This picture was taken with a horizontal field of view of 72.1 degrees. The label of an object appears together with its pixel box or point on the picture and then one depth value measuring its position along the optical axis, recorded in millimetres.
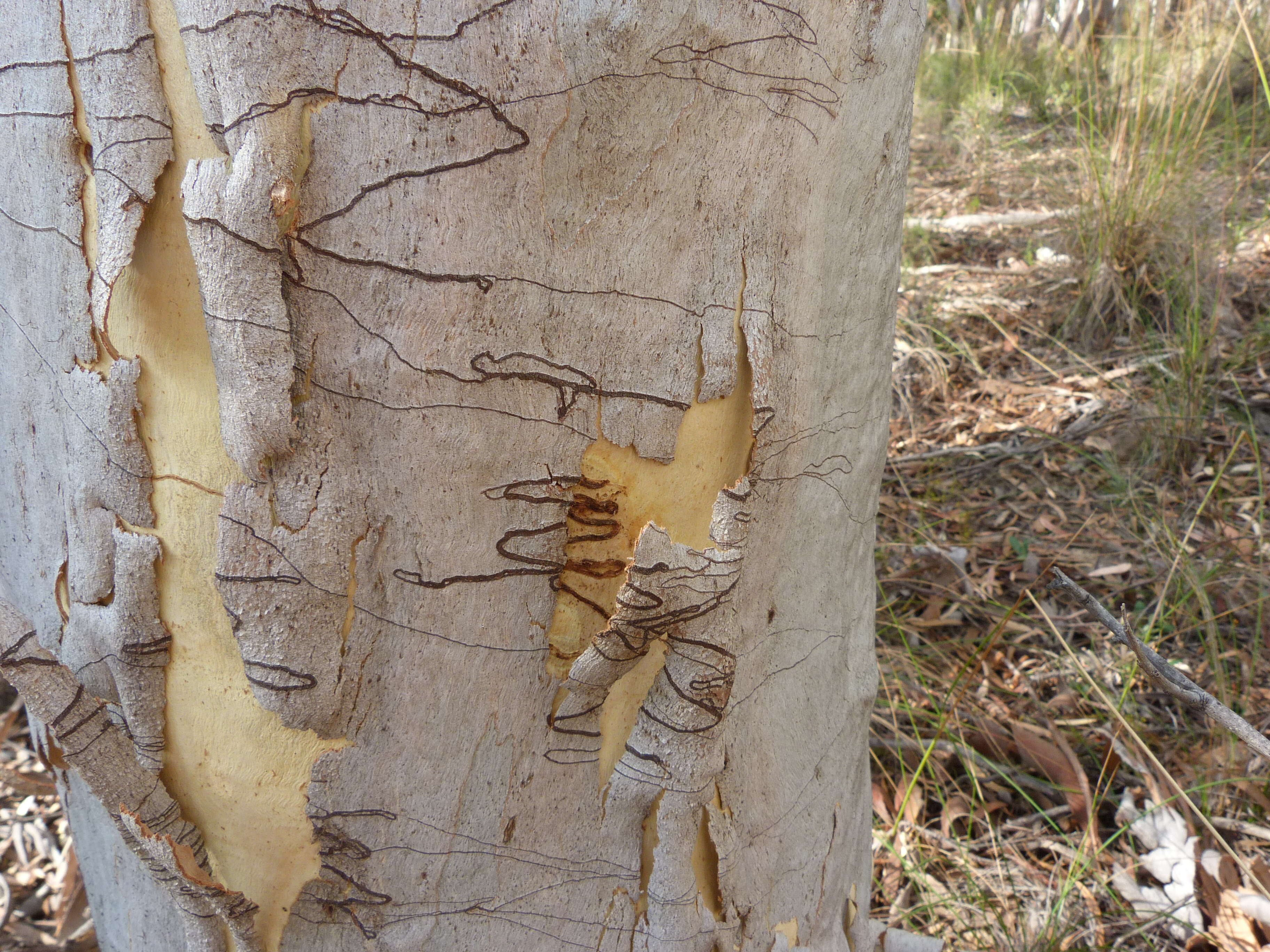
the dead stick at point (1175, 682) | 814
